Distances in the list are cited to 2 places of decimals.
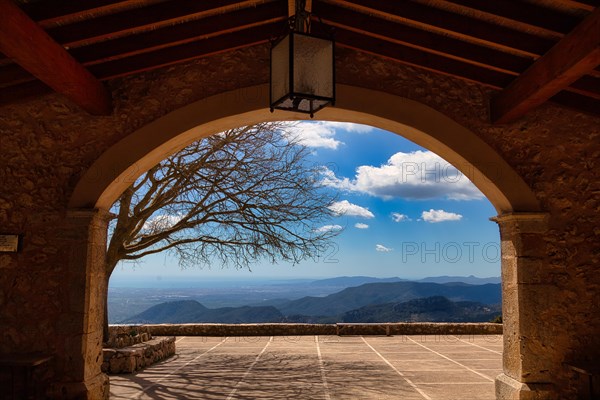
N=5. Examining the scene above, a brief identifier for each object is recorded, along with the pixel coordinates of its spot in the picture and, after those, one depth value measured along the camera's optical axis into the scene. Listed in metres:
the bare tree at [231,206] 8.20
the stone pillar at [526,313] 4.40
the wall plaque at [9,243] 4.39
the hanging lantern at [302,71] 2.87
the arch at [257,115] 4.50
